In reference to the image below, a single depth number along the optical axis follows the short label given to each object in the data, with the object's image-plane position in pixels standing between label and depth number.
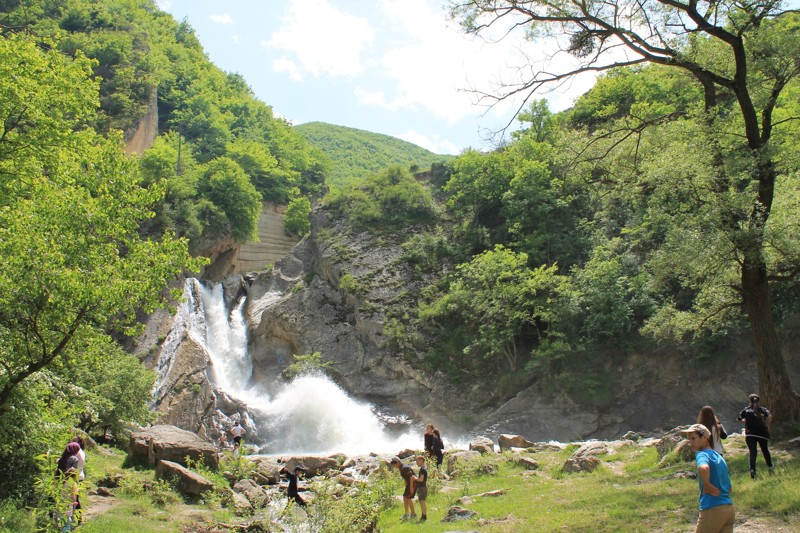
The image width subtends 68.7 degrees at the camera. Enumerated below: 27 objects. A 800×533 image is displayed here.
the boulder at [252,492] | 15.27
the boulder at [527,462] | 15.34
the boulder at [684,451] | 12.45
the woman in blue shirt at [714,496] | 5.71
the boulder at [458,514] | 10.60
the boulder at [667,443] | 13.40
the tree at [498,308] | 28.78
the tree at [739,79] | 12.79
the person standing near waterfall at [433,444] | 15.66
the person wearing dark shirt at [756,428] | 10.13
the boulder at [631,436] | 22.23
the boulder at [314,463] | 19.75
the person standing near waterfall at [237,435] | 22.42
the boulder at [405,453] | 21.01
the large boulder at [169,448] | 16.42
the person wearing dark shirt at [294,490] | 13.73
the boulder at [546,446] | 19.11
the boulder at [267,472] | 18.56
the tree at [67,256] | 10.32
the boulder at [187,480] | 14.16
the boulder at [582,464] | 13.80
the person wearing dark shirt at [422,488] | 11.22
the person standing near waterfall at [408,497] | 11.42
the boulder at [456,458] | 16.17
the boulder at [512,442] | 20.89
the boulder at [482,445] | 19.14
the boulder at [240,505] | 13.97
